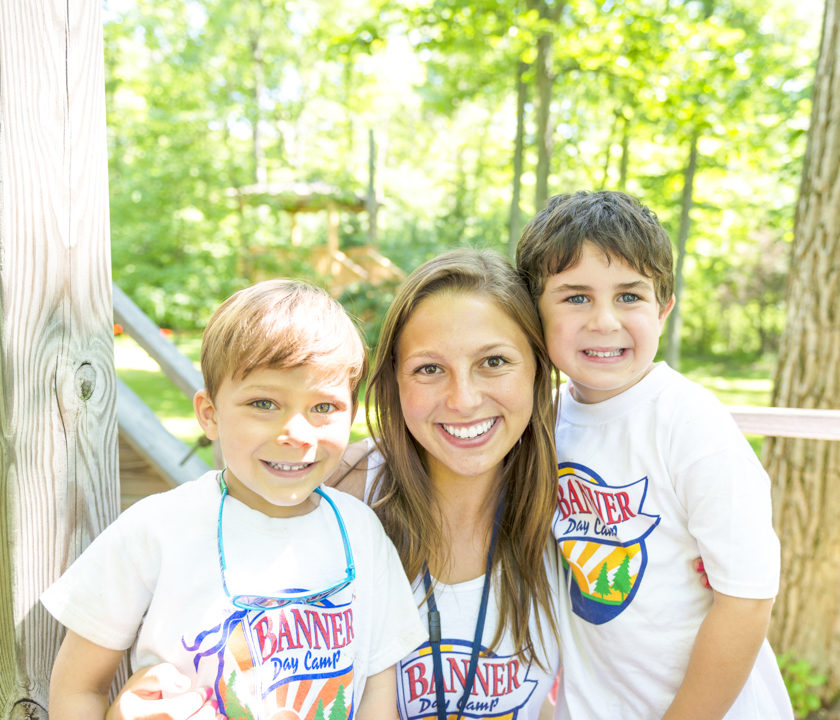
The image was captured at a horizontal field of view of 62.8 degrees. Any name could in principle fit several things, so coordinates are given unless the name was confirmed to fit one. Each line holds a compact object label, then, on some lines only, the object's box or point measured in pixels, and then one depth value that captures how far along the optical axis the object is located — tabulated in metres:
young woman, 1.88
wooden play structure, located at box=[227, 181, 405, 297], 11.67
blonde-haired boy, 1.39
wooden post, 1.33
